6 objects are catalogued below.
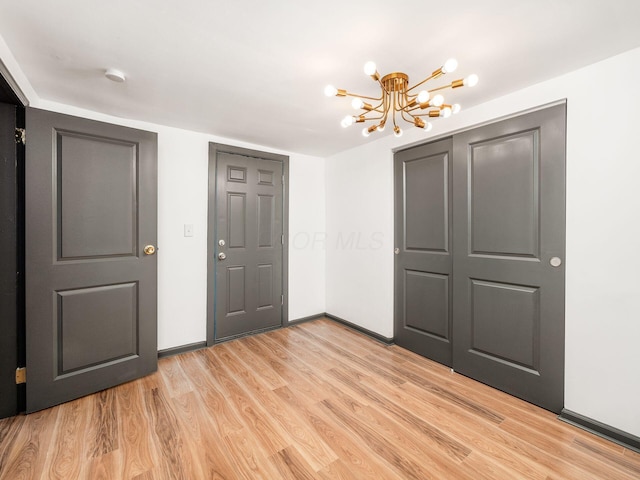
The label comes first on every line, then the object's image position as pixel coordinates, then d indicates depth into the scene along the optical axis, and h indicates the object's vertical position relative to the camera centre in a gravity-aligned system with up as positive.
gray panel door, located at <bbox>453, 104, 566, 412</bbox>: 1.93 -0.13
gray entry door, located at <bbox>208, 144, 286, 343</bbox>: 3.12 -0.06
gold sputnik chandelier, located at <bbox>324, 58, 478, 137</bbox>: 1.47 +0.84
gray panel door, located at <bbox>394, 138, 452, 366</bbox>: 2.61 -0.12
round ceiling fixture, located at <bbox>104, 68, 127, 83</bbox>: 1.82 +1.06
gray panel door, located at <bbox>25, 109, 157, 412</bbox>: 1.92 -0.15
